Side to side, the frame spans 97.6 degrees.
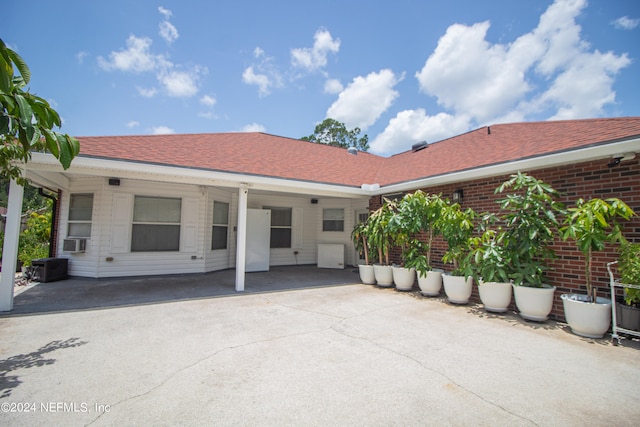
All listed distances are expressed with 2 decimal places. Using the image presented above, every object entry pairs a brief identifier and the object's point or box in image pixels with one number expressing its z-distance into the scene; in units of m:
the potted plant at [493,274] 4.75
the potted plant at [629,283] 3.41
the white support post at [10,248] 4.65
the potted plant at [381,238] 7.01
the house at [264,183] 4.60
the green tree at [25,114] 1.13
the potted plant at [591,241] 3.69
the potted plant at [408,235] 6.25
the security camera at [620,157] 3.87
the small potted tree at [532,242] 4.39
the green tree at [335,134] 36.59
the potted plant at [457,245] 5.45
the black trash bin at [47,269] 6.99
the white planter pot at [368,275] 7.59
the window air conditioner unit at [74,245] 7.52
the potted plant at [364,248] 7.60
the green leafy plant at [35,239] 8.66
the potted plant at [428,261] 5.92
